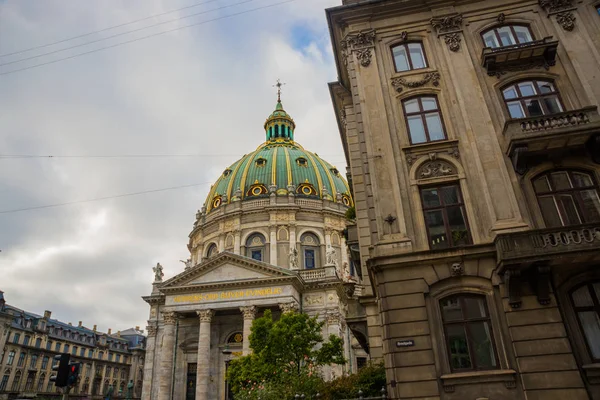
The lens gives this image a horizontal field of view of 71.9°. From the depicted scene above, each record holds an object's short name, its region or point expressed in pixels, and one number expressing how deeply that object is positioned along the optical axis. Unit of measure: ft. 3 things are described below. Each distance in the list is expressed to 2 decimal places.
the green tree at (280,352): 76.57
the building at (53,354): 212.02
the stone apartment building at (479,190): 37.99
